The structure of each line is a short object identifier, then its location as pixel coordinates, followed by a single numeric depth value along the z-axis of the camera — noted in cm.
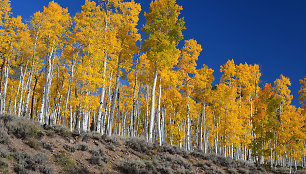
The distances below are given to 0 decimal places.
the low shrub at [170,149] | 1745
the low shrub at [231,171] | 1866
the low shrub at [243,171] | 1982
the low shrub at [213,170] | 1679
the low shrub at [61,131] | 1368
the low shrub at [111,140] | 1542
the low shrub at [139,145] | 1600
